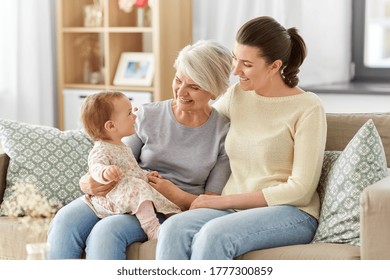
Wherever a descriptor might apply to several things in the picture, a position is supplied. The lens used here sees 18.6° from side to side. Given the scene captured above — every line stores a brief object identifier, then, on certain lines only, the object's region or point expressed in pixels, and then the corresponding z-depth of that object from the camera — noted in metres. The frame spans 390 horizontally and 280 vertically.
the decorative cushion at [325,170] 3.56
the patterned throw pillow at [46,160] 3.85
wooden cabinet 6.22
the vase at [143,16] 6.46
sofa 3.07
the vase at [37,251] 2.58
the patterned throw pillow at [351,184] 3.31
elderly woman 3.42
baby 3.41
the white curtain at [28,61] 6.34
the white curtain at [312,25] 6.01
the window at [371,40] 6.21
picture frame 6.37
